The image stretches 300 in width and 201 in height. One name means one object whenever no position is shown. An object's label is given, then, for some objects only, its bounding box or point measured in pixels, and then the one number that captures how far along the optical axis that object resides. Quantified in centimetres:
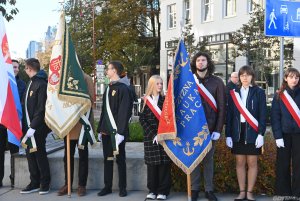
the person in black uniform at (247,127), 614
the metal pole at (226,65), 2875
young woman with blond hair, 646
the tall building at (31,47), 14642
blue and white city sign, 920
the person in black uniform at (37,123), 680
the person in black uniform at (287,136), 604
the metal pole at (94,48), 3536
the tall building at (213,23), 2767
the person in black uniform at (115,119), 650
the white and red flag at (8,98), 666
